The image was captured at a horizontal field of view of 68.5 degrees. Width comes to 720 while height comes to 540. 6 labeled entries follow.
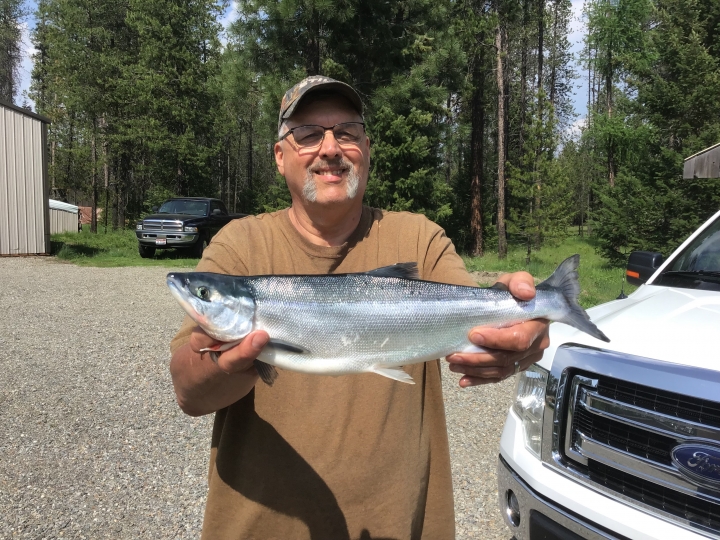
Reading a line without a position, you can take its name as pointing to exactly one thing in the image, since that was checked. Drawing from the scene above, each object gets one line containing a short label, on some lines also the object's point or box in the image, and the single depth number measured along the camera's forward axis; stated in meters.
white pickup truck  2.32
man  2.12
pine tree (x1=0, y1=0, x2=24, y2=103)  51.75
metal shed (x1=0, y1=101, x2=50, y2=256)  20.77
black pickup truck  20.19
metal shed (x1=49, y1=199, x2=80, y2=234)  37.44
